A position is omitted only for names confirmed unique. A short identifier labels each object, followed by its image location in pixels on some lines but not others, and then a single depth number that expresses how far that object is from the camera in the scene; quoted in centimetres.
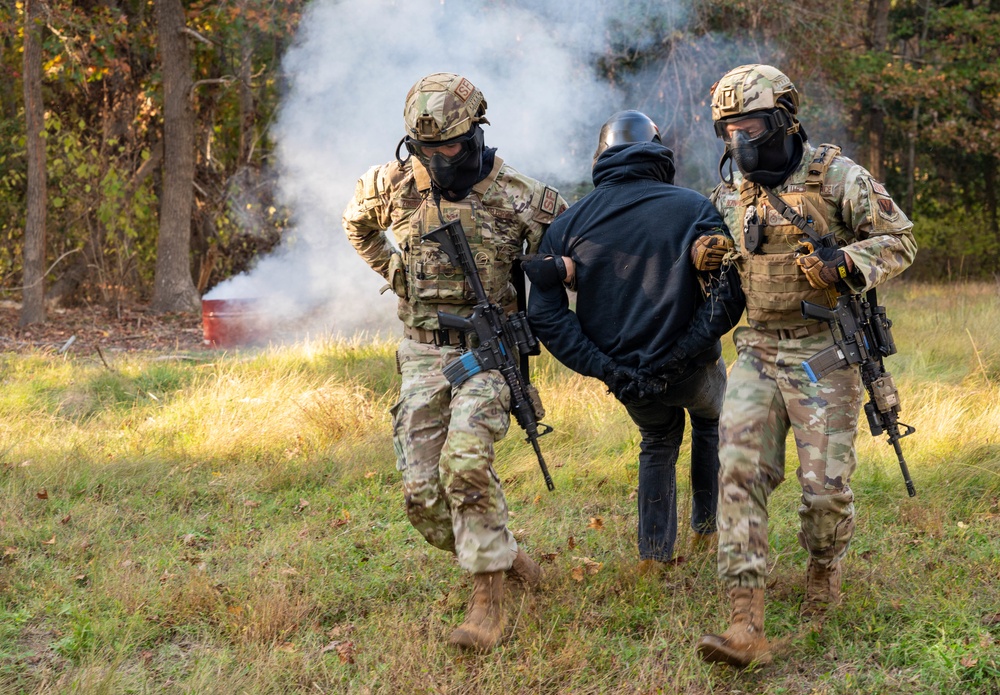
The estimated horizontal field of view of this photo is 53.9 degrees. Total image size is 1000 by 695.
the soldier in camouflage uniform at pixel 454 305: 369
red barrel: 1084
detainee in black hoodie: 382
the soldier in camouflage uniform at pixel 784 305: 346
